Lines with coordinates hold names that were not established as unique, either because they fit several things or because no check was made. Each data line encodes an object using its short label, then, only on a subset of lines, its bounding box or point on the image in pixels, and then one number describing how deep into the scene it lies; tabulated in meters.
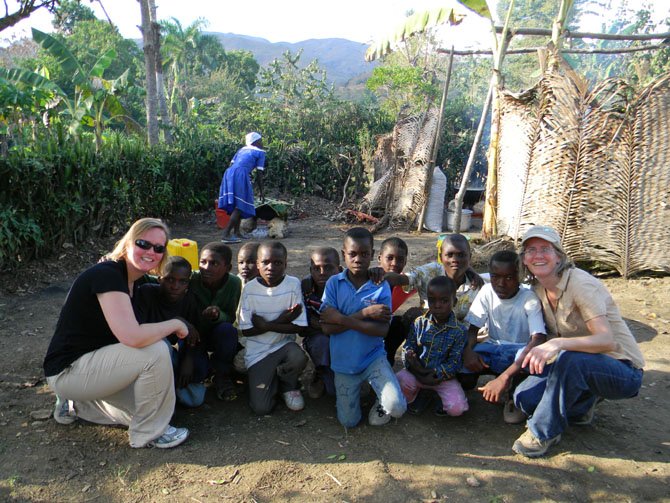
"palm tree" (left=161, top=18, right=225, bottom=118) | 31.72
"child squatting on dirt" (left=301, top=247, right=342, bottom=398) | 3.40
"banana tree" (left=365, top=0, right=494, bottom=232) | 7.53
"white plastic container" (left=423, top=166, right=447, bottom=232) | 9.70
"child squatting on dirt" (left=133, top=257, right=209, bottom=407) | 3.10
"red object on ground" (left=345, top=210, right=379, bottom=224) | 10.26
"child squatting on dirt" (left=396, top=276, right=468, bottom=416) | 3.15
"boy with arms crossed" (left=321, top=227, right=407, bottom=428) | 3.09
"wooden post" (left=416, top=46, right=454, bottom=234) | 7.98
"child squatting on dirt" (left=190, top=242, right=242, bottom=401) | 3.38
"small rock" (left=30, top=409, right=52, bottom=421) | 3.15
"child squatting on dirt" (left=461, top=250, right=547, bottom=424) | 3.13
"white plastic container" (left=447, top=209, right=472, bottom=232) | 9.94
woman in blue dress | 8.93
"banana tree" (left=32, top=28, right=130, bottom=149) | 11.32
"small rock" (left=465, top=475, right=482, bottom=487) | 2.59
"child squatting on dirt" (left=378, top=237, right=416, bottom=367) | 3.54
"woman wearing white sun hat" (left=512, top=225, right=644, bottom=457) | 2.71
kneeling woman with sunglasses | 2.66
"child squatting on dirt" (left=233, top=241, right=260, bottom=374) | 3.48
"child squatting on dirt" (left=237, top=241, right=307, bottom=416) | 3.27
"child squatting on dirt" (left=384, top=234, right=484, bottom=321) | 3.47
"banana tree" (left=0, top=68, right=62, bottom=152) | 9.22
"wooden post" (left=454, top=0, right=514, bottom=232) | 7.13
